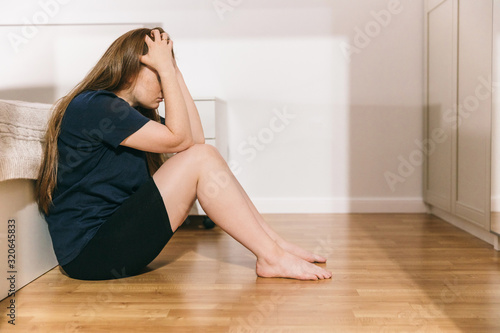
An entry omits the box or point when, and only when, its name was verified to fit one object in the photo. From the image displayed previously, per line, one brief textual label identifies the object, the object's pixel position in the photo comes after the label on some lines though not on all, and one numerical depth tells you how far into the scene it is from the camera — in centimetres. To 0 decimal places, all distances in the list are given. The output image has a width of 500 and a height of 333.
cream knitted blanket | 144
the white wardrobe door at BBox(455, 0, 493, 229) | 207
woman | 145
